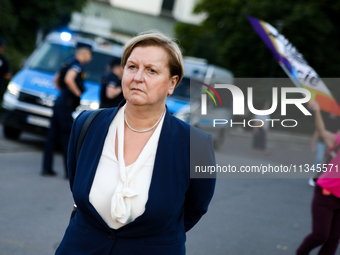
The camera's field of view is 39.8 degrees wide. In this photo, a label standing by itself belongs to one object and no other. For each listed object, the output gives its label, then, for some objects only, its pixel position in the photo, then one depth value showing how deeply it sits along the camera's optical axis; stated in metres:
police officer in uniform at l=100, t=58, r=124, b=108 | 6.84
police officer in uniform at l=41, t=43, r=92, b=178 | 6.77
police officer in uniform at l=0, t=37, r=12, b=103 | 10.40
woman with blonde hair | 2.08
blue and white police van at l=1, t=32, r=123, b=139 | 8.75
